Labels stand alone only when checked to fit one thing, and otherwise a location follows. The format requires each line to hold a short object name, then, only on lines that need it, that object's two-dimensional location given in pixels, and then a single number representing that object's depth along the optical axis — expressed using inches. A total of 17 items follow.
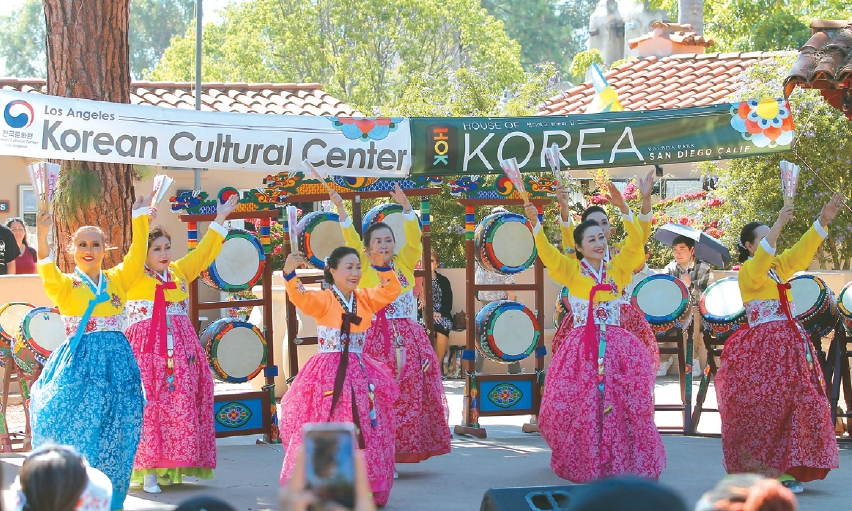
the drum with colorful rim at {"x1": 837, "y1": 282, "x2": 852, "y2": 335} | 551.0
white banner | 509.5
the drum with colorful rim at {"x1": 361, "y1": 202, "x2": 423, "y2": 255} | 569.6
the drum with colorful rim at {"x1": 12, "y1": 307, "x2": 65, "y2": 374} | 517.0
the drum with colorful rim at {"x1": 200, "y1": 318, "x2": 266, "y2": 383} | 537.3
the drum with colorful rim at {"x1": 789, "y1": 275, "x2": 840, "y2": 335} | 553.9
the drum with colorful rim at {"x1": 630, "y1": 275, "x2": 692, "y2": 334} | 608.8
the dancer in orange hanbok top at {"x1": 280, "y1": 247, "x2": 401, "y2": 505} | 427.0
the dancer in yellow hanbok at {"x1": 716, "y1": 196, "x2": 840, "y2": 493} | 465.1
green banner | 564.5
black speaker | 303.1
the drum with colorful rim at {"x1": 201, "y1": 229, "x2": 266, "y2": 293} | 545.1
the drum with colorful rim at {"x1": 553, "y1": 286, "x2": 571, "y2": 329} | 575.6
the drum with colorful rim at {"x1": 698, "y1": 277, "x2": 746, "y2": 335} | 559.0
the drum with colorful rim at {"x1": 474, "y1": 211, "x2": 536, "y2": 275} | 586.5
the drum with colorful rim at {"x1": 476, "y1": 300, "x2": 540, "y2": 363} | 588.6
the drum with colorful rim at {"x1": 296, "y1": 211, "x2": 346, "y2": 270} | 559.6
